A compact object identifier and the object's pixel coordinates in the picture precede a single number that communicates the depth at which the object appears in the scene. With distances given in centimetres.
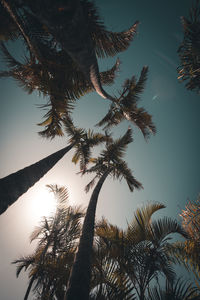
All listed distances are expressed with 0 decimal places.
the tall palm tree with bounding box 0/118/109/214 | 183
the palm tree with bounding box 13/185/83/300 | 296
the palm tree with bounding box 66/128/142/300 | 187
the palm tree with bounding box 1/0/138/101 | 110
